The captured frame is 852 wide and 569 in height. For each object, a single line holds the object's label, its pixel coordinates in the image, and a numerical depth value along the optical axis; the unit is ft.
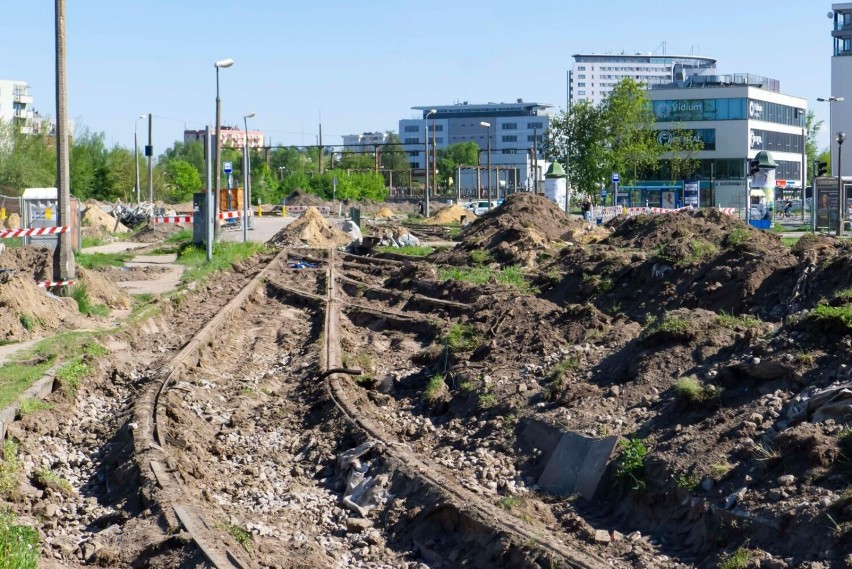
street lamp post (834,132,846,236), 142.31
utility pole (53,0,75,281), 72.02
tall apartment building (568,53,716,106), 331.57
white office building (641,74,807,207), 295.89
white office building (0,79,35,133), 465.88
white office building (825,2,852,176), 339.36
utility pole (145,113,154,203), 212.19
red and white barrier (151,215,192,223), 133.66
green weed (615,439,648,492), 31.89
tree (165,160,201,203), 314.35
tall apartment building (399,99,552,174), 620.49
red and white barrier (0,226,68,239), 71.38
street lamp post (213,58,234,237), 131.46
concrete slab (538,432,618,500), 33.35
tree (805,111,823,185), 386.73
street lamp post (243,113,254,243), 131.52
